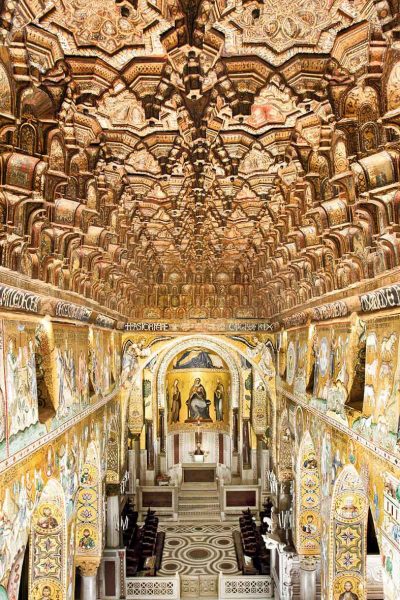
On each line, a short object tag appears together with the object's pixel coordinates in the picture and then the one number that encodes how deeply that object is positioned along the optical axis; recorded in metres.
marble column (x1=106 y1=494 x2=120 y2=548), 17.64
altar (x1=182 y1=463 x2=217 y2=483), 27.12
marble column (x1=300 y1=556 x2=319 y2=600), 15.49
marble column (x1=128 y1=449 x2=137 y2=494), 23.95
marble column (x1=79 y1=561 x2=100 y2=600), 15.55
